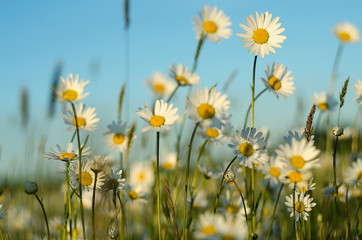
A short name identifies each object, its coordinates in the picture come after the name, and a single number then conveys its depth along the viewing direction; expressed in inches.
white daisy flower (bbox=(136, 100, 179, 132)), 29.6
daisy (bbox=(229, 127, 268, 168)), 29.0
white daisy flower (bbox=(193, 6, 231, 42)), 39.5
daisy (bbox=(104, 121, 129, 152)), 32.1
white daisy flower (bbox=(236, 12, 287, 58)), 29.6
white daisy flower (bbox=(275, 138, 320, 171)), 27.4
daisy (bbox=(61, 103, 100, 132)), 30.5
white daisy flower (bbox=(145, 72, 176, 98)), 47.9
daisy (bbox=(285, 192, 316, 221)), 29.0
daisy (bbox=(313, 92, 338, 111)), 40.7
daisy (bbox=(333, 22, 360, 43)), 50.1
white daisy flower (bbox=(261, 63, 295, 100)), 31.3
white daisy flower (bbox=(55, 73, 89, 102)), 31.7
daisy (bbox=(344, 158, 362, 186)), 34.1
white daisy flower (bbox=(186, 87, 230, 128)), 28.8
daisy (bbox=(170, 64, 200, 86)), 36.1
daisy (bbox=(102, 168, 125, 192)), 29.2
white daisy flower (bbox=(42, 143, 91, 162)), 29.0
